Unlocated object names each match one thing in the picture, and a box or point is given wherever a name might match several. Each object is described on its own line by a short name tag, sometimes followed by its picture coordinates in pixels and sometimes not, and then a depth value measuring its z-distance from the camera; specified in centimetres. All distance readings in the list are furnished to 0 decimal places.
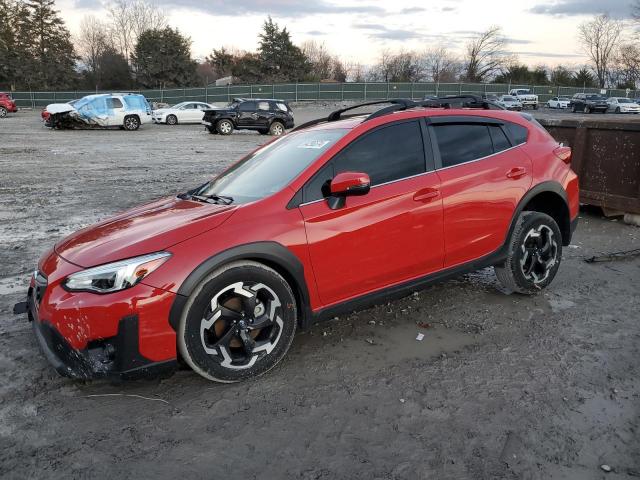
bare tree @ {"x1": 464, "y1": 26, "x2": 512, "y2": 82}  8850
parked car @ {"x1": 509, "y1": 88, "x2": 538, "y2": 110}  5094
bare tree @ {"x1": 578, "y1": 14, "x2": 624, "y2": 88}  8894
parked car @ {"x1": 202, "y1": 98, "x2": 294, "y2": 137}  2555
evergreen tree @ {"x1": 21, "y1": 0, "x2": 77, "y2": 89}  6281
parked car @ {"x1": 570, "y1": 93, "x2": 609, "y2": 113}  4469
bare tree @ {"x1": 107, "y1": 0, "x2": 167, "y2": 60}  7850
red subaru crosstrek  297
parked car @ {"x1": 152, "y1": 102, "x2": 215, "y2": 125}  3353
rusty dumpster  719
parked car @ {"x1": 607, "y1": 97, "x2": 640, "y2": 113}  4334
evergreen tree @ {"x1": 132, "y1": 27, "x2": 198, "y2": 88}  6588
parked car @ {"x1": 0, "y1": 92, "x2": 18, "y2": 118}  3819
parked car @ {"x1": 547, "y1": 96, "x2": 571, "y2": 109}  5128
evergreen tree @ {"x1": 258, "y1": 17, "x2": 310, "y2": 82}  6850
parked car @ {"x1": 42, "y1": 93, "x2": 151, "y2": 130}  2616
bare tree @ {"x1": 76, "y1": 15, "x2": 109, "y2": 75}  7669
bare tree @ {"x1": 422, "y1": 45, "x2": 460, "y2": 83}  9144
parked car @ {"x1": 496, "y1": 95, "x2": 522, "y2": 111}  4508
